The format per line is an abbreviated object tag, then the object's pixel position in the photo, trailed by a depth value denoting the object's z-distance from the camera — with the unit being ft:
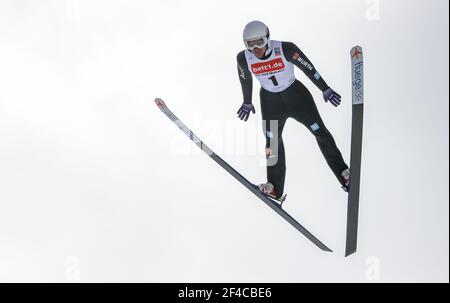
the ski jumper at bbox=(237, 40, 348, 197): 32.81
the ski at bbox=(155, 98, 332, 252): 35.58
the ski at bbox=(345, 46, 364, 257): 31.15
